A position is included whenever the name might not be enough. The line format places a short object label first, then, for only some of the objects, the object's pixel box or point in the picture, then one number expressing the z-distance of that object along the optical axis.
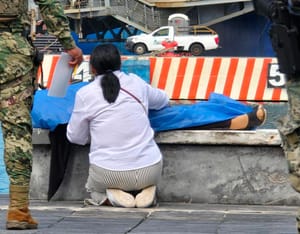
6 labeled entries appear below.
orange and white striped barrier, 30.11
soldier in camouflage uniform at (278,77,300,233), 6.36
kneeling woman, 10.09
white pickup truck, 77.40
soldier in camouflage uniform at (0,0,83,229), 8.27
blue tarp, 10.74
